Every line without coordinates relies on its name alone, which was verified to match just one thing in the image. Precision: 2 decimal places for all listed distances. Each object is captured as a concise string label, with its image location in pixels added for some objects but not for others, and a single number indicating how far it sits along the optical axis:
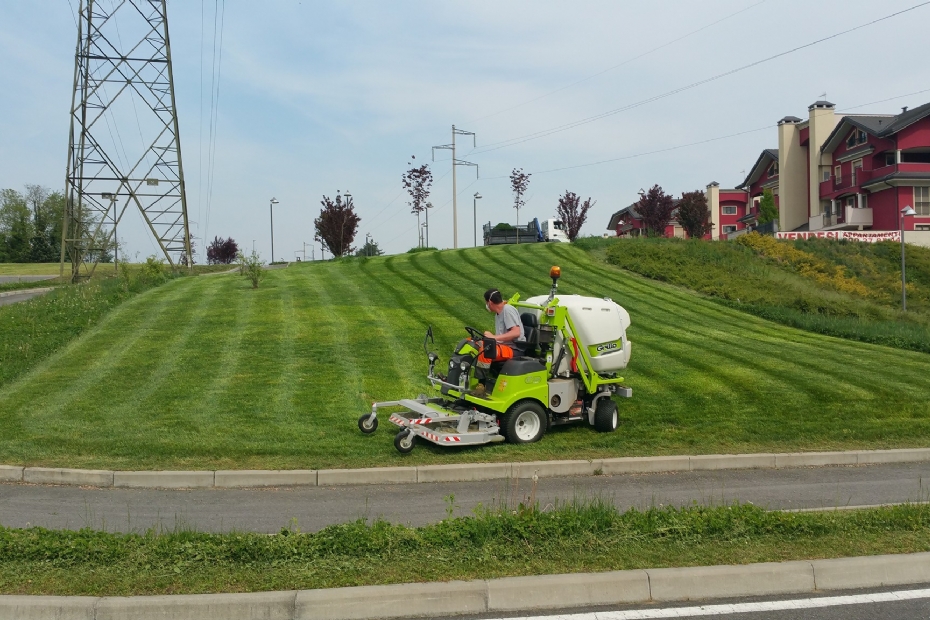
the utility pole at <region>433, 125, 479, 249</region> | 46.62
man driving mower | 9.96
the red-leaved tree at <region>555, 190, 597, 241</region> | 57.38
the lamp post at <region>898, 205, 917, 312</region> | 24.42
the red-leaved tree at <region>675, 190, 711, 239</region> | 50.66
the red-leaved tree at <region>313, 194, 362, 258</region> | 48.50
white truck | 58.38
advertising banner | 37.84
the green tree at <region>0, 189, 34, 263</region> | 80.44
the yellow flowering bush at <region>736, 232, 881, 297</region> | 30.23
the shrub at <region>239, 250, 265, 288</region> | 23.78
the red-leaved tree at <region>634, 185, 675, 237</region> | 50.38
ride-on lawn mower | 9.86
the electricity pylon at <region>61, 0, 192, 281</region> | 32.38
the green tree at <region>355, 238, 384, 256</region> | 60.72
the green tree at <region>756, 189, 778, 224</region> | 58.94
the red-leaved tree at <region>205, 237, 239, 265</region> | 78.06
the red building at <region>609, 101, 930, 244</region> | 50.47
